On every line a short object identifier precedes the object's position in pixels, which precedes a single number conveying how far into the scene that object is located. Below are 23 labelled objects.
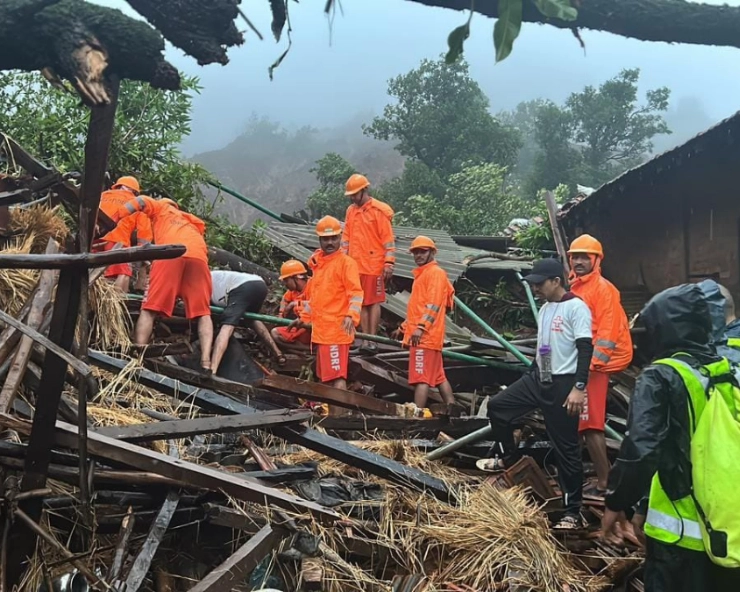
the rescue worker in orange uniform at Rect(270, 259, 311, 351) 7.55
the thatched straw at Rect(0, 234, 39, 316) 4.88
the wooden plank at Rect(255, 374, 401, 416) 5.59
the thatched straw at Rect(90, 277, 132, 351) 5.89
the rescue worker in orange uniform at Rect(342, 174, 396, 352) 8.16
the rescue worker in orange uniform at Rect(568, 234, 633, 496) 5.20
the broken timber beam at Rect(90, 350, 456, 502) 4.21
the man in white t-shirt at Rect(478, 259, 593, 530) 4.75
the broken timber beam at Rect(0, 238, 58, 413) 3.54
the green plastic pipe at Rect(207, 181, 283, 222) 11.31
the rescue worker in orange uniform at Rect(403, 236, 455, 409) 6.66
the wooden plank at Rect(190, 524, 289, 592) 2.88
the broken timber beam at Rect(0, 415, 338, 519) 3.21
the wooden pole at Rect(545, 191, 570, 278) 9.52
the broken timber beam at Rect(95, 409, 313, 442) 3.56
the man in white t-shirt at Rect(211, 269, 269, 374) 6.75
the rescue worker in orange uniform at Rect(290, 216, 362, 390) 6.57
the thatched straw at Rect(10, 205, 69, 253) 5.61
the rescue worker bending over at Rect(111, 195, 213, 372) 6.43
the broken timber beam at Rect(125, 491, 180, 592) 2.93
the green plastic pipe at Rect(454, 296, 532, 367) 6.87
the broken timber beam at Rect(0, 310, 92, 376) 2.06
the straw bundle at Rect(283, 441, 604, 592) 3.70
